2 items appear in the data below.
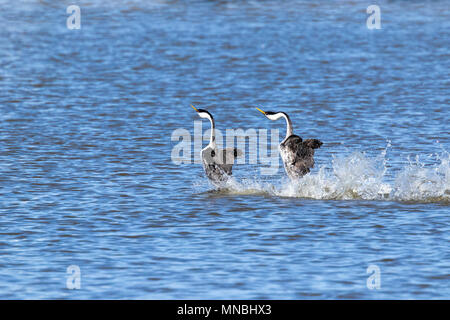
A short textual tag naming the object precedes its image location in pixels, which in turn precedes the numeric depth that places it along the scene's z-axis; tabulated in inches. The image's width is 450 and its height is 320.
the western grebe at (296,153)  717.3
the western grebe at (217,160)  729.6
